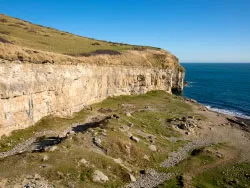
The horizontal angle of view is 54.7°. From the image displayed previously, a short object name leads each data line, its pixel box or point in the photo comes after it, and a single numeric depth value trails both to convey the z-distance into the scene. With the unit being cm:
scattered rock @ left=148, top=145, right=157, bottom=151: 3254
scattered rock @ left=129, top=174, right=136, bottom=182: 2492
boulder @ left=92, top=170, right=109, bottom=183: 2320
